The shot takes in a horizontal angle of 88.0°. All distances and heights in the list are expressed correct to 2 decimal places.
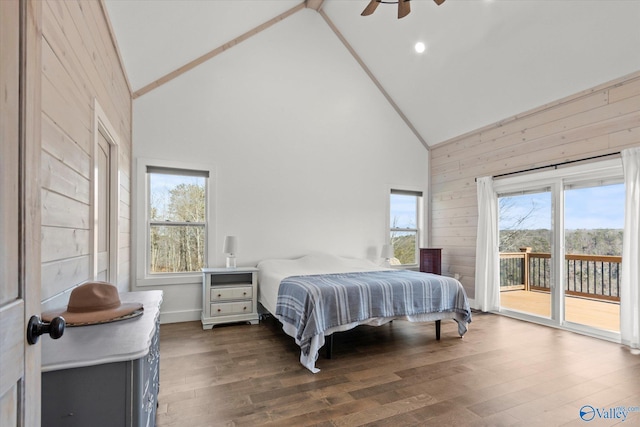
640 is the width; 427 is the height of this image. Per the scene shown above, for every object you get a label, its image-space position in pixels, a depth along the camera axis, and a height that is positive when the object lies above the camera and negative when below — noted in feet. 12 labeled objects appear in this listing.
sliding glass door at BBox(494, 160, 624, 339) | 12.38 -1.28
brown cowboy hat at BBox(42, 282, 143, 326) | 4.54 -1.37
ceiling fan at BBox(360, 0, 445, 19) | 10.17 +6.59
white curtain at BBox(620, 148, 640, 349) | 10.98 -1.41
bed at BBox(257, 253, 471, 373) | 9.52 -2.78
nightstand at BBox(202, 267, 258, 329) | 13.25 -3.30
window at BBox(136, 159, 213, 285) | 13.69 -0.19
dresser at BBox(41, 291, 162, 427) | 3.56 -1.84
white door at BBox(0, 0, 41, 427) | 2.41 -0.02
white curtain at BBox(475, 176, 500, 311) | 15.92 -1.86
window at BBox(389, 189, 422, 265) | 19.22 -0.54
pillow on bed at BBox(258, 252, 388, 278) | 14.21 -2.33
